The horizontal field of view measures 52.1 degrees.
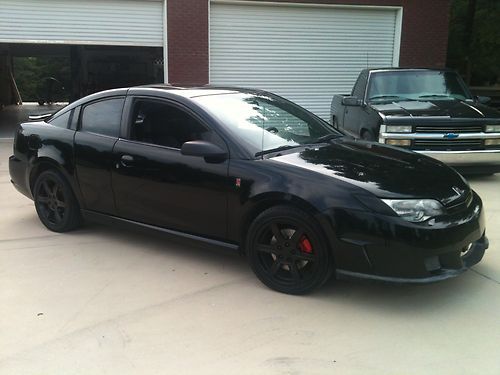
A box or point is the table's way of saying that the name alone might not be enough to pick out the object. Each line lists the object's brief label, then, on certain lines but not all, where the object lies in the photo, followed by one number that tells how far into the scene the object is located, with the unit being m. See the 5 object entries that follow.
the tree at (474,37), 18.84
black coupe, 3.50
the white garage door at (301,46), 13.45
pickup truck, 7.38
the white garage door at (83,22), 12.21
